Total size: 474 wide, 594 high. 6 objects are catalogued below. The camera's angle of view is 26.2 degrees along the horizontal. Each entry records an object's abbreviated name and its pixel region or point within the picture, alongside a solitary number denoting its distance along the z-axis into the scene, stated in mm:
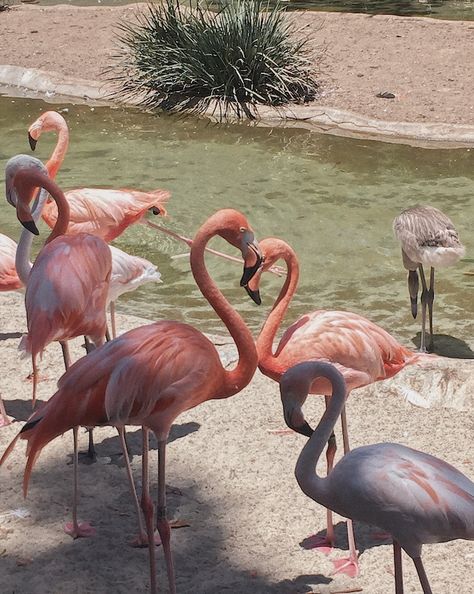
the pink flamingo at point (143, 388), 3555
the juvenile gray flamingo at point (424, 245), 5957
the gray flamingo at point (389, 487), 3098
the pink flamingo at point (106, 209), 5797
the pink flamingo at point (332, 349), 4020
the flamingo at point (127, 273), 5031
